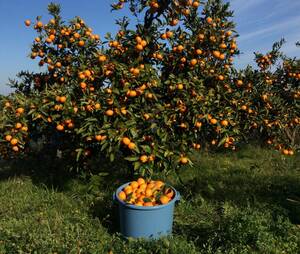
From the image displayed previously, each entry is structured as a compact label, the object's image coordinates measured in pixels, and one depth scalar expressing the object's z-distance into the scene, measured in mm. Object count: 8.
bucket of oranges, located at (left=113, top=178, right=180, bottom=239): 3705
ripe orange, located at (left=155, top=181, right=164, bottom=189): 4065
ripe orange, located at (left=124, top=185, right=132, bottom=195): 3893
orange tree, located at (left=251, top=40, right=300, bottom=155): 6082
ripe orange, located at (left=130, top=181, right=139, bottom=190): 3983
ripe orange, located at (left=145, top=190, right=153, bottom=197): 3904
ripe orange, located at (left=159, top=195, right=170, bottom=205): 3793
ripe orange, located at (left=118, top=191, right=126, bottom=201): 3844
